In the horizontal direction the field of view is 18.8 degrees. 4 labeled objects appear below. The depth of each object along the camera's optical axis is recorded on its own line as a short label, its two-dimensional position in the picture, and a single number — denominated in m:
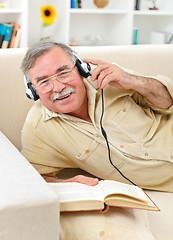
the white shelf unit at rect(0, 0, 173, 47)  3.46
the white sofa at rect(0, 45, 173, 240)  1.23
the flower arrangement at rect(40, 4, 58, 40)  3.45
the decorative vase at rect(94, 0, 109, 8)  3.64
